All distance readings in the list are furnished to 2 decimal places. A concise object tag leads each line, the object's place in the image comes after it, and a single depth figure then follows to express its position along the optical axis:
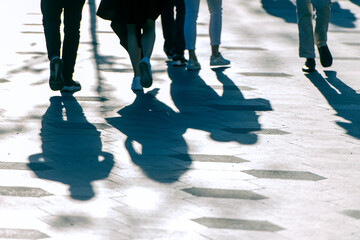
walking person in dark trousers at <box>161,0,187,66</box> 20.09
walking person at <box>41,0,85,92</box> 16.41
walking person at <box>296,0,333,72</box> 19.41
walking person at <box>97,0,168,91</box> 16.72
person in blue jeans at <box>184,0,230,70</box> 19.62
